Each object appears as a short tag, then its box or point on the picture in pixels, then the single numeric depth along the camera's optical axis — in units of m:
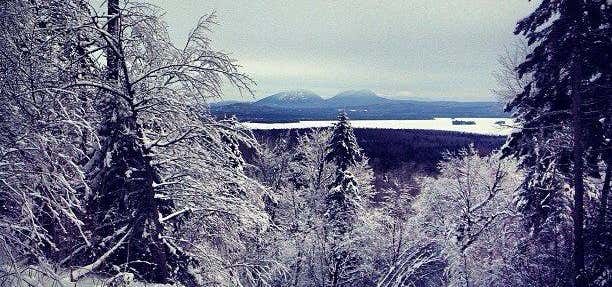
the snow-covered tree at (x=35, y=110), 5.88
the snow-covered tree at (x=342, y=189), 27.72
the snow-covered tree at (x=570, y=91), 10.48
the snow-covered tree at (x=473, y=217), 18.78
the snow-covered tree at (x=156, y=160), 7.97
